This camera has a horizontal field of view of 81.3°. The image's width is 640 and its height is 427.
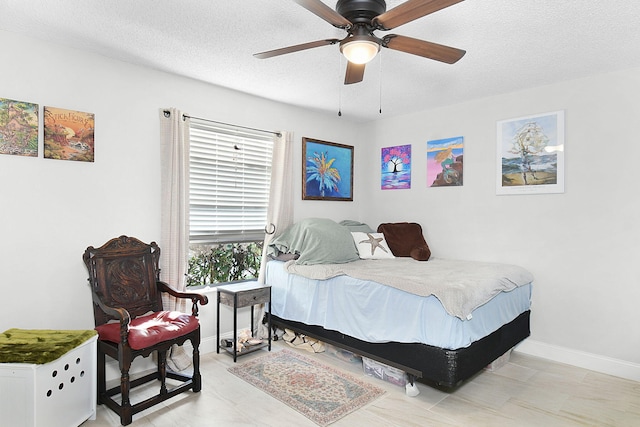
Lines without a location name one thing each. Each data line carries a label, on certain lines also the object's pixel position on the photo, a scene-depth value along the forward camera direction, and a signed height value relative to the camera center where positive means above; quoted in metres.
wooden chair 2.32 -0.80
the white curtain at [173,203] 3.17 +0.04
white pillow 3.98 -0.39
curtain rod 3.30 +0.82
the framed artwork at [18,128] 2.46 +0.52
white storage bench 1.92 -1.01
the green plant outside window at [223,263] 3.63 -0.56
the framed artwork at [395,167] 4.55 +0.54
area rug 2.52 -1.35
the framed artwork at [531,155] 3.39 +0.54
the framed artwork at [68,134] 2.64 +0.52
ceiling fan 1.65 +0.88
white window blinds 3.52 +0.26
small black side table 3.29 -0.82
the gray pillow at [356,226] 4.46 -0.20
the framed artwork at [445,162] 4.07 +0.55
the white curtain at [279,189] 3.97 +0.21
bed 2.51 -0.70
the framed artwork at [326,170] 4.40 +0.48
